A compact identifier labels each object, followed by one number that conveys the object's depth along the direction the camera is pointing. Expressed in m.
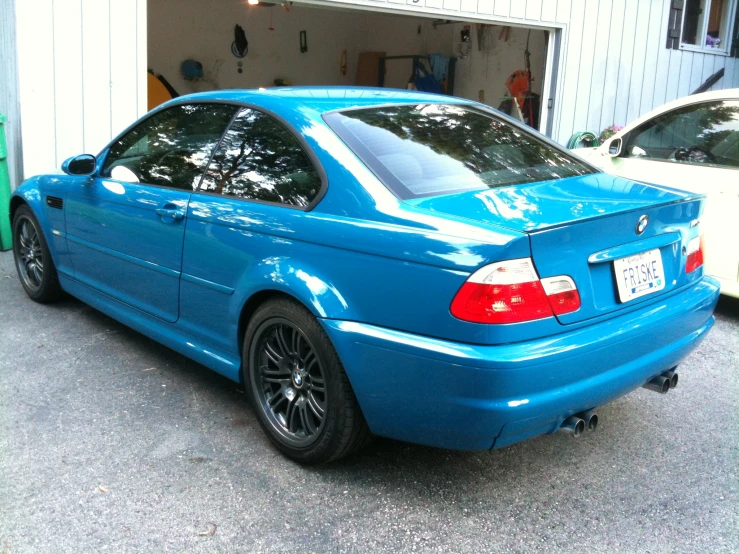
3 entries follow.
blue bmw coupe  2.48
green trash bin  6.53
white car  5.18
